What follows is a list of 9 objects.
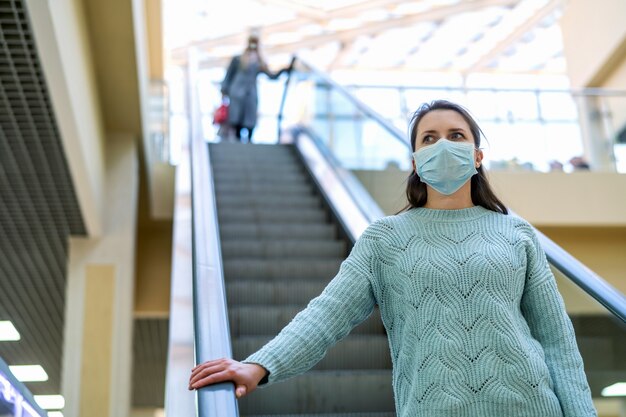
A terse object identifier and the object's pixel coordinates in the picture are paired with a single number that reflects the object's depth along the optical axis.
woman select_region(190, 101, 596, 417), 1.90
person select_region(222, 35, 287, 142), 11.02
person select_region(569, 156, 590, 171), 8.24
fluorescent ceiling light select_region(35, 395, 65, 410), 5.91
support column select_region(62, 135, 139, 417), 8.41
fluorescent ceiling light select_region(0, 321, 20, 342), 12.11
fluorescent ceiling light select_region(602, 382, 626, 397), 2.71
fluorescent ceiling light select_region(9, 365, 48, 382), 13.72
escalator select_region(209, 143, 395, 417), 3.79
